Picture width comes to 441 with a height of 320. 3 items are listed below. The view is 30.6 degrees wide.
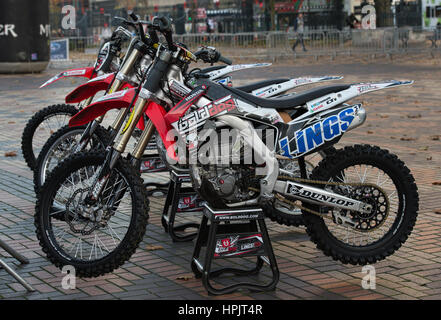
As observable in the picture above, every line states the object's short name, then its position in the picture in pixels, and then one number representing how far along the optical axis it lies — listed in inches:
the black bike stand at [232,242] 186.5
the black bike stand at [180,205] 235.4
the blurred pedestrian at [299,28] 1162.0
